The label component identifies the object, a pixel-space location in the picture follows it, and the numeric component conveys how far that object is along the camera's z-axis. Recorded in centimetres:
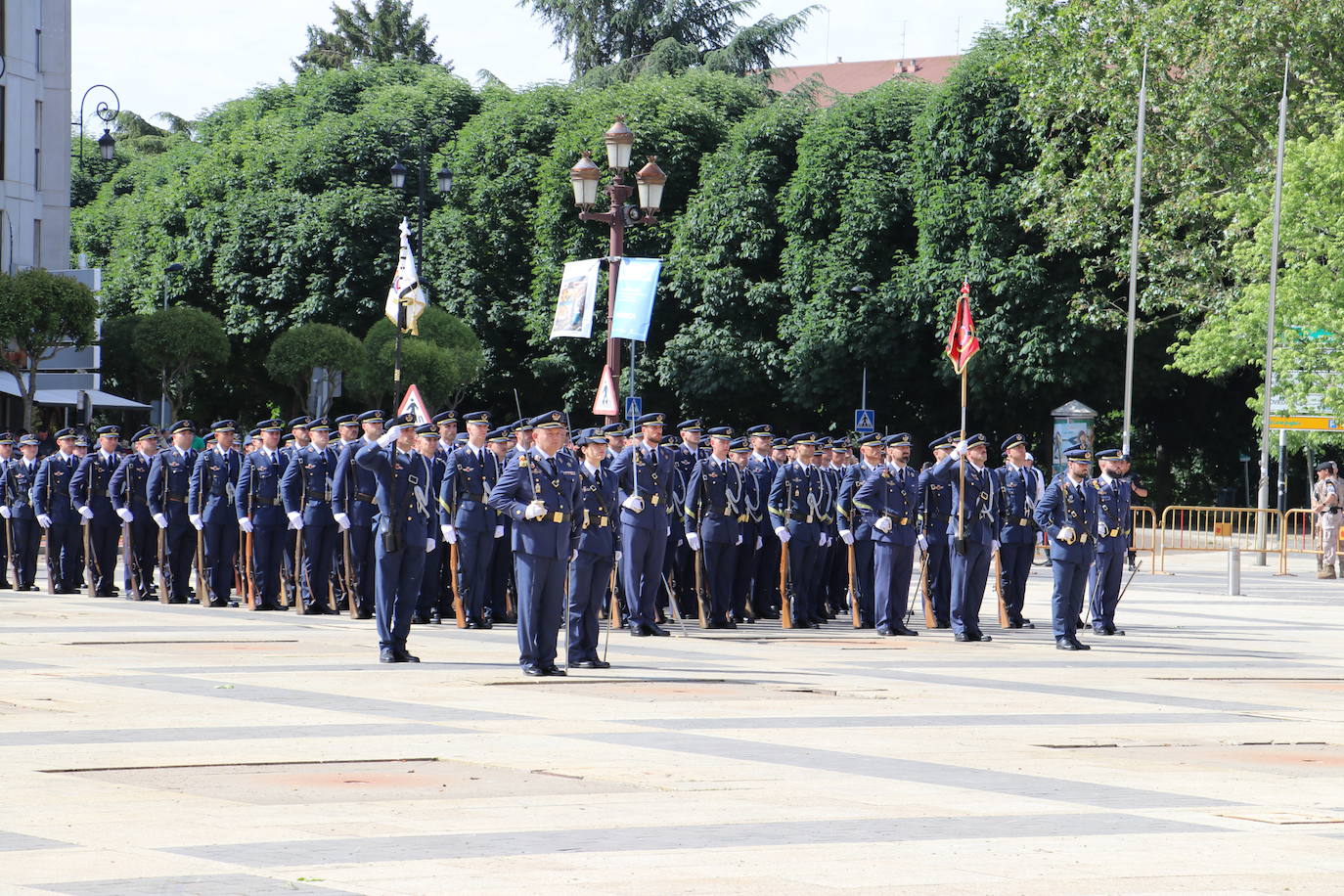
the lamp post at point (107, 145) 5652
